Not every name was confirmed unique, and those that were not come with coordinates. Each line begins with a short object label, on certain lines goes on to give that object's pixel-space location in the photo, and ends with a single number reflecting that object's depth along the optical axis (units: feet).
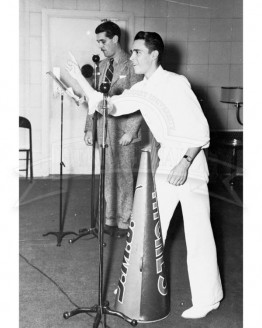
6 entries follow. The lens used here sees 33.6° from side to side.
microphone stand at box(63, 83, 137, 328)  7.12
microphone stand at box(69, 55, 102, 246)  11.82
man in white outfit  7.63
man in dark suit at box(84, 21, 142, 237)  11.96
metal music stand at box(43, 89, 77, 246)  12.04
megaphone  7.93
